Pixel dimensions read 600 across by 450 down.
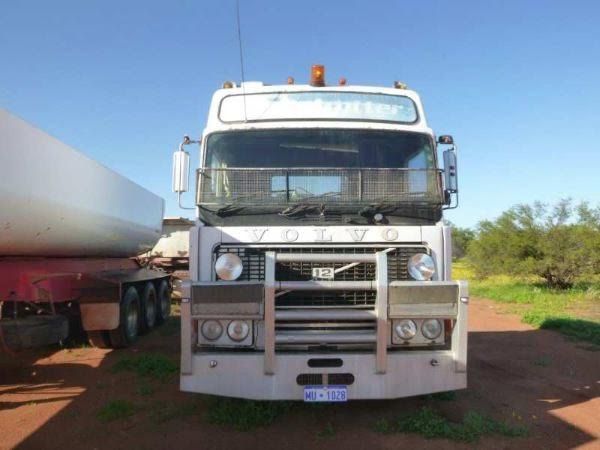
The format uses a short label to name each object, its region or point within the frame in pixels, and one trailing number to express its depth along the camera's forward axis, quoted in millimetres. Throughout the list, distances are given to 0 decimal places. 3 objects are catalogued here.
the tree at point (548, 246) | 17969
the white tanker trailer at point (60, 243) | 5633
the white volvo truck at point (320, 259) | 4402
